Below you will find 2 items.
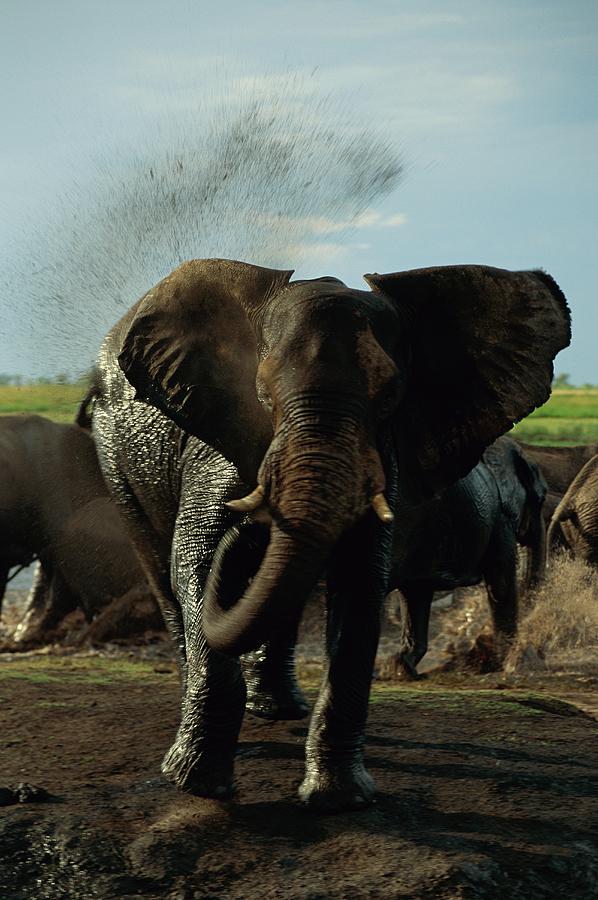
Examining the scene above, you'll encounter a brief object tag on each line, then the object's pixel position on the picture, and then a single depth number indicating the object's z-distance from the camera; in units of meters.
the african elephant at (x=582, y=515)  15.45
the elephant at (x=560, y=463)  18.75
